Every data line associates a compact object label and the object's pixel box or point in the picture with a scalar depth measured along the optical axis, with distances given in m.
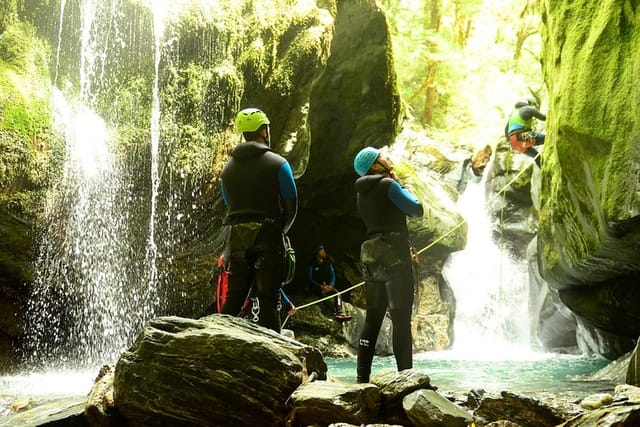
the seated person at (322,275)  13.63
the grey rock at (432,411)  3.03
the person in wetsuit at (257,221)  4.57
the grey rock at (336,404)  3.18
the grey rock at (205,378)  3.34
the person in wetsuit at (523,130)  10.41
